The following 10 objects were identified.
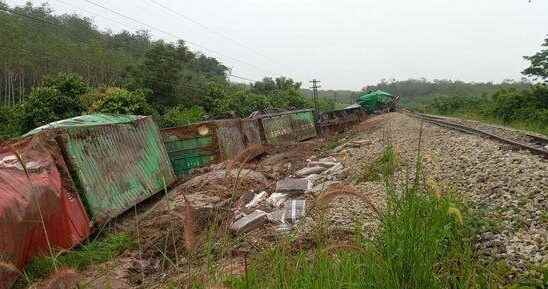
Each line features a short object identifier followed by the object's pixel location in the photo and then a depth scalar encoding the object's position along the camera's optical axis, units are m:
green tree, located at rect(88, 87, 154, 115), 25.84
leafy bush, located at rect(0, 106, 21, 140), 25.27
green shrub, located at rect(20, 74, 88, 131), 24.30
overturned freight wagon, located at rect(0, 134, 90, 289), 6.19
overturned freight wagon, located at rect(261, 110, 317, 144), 21.53
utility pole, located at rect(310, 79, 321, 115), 51.14
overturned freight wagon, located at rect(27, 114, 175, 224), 9.02
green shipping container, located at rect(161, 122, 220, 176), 15.31
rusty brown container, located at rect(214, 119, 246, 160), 16.14
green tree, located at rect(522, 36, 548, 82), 25.70
